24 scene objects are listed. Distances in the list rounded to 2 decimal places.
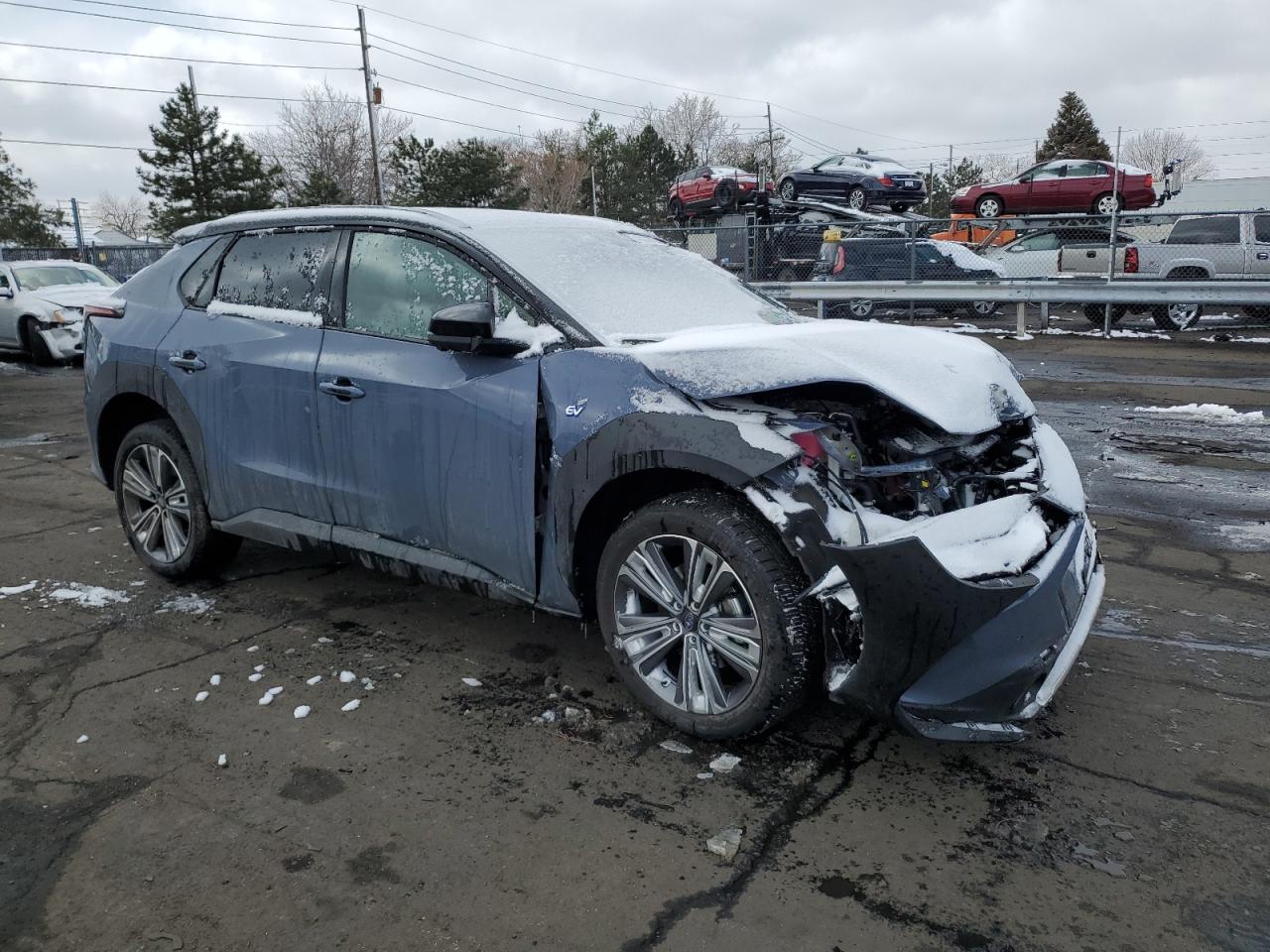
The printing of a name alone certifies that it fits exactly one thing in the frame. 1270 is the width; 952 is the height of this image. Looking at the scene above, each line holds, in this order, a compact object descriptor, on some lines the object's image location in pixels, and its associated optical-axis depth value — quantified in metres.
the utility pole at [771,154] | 73.25
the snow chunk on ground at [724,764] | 3.02
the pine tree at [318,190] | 44.03
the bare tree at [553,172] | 67.69
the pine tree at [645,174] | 58.94
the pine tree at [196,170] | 39.94
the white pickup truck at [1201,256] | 15.85
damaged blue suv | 2.72
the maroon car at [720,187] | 24.36
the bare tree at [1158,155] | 89.00
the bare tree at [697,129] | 79.62
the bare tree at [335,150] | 67.06
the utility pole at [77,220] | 29.11
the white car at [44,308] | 15.16
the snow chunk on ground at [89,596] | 4.62
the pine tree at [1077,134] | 57.54
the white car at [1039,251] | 18.66
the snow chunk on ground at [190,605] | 4.50
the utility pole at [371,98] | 42.33
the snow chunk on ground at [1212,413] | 8.75
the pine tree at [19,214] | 43.06
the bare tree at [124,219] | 94.75
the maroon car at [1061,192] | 21.86
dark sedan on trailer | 23.95
